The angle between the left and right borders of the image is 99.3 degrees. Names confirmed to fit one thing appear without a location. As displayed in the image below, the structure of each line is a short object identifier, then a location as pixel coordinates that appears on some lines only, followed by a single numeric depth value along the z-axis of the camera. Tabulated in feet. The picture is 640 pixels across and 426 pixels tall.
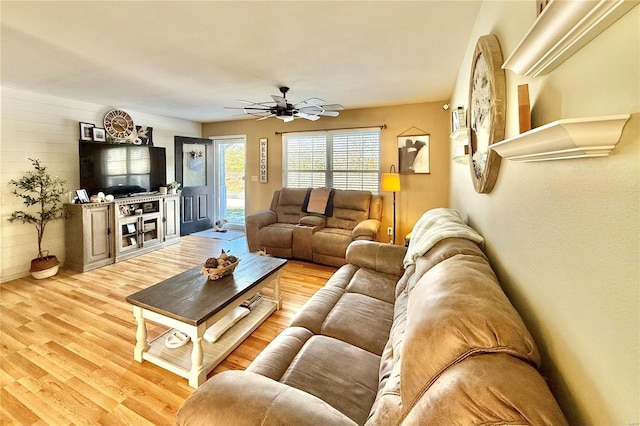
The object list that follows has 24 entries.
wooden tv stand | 12.25
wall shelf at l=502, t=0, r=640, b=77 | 1.65
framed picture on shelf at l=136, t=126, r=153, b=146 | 15.97
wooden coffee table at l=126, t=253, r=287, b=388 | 5.76
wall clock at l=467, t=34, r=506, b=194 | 3.99
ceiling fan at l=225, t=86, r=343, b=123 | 10.59
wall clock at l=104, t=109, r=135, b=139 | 14.39
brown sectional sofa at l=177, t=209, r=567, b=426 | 2.02
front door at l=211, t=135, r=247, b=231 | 20.45
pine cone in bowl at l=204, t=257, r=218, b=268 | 7.51
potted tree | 11.21
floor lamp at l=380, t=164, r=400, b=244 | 13.53
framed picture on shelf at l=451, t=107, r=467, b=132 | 7.06
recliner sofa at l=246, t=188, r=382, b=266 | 12.78
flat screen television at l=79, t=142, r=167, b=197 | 12.93
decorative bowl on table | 7.38
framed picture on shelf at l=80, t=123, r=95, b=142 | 13.28
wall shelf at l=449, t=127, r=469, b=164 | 6.32
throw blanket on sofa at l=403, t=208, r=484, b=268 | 5.26
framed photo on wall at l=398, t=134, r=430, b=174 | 14.30
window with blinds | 15.64
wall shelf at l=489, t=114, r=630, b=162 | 1.62
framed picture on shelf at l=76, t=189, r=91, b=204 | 12.38
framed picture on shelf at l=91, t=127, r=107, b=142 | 13.72
